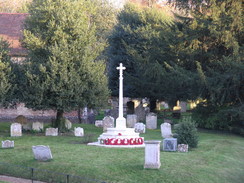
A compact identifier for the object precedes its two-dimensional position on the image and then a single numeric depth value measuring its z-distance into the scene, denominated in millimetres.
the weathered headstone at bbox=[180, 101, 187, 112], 52375
